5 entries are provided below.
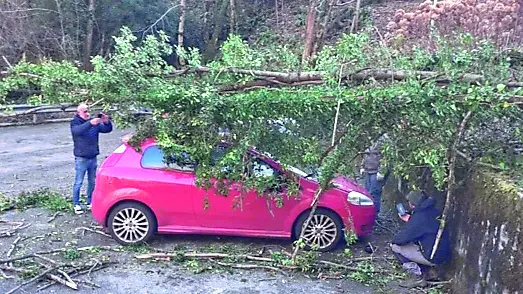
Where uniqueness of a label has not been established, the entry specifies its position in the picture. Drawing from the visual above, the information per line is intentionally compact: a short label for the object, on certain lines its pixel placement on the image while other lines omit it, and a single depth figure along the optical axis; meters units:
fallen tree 7.41
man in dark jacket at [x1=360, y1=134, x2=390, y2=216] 9.69
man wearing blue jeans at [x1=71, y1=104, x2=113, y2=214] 9.80
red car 8.70
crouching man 7.77
